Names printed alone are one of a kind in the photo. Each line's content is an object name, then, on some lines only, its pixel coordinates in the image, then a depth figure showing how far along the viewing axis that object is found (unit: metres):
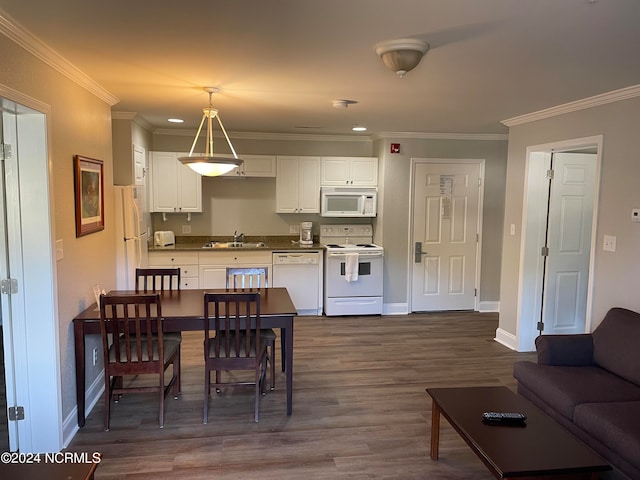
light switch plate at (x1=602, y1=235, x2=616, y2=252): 3.62
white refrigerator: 4.14
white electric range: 6.00
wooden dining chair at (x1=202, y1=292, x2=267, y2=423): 3.09
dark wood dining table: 3.14
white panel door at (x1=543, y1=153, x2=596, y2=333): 4.71
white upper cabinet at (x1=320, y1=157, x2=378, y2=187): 6.28
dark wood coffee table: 2.04
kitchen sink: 6.06
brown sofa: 2.43
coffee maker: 6.41
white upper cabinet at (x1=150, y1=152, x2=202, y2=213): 5.86
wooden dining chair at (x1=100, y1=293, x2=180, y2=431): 2.96
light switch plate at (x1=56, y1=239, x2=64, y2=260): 2.84
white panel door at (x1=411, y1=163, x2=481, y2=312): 6.18
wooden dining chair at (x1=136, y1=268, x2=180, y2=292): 3.99
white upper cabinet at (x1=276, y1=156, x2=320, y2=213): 6.22
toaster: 5.85
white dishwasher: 5.97
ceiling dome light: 2.46
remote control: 2.43
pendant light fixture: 3.43
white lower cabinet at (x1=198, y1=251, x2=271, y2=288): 5.82
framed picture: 3.20
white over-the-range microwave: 6.29
